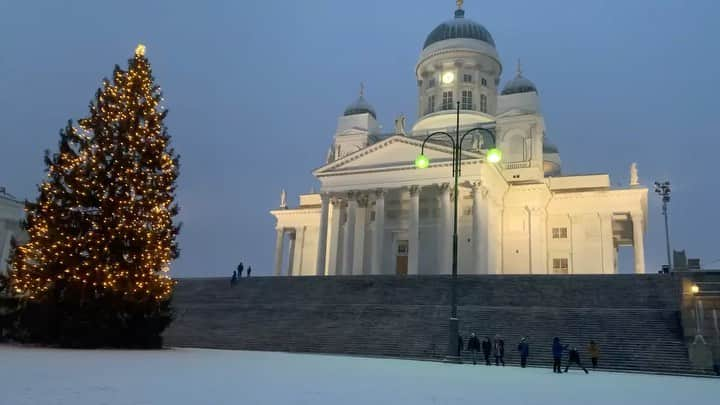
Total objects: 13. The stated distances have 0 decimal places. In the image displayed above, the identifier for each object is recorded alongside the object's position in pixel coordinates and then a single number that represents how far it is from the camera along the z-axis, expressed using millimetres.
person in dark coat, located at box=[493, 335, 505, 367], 21141
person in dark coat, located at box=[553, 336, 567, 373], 18245
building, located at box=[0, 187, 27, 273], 49556
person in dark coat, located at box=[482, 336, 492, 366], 21125
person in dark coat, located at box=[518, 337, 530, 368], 20531
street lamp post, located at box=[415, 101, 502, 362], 20578
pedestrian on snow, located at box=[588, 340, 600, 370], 20156
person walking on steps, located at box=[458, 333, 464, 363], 21453
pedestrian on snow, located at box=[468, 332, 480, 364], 21594
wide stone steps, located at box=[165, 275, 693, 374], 23134
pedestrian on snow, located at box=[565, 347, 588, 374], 19017
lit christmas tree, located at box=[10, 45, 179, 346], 18984
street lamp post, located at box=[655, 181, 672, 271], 42719
